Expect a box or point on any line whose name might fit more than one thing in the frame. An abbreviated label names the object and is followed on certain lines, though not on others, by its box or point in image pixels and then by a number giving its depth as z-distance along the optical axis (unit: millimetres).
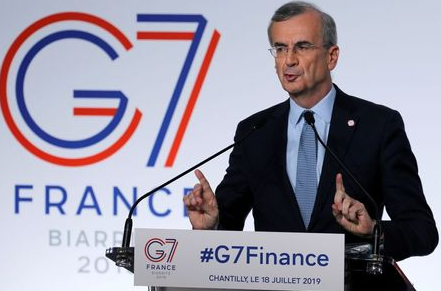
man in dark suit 7921
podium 7424
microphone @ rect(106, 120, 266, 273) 7544
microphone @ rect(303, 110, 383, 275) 7408
